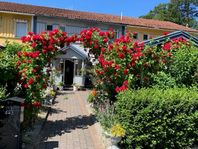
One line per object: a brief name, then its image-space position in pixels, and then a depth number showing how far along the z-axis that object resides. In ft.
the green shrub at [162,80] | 20.27
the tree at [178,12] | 92.03
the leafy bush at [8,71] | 16.35
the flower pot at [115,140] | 15.60
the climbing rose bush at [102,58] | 17.99
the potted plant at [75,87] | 45.36
